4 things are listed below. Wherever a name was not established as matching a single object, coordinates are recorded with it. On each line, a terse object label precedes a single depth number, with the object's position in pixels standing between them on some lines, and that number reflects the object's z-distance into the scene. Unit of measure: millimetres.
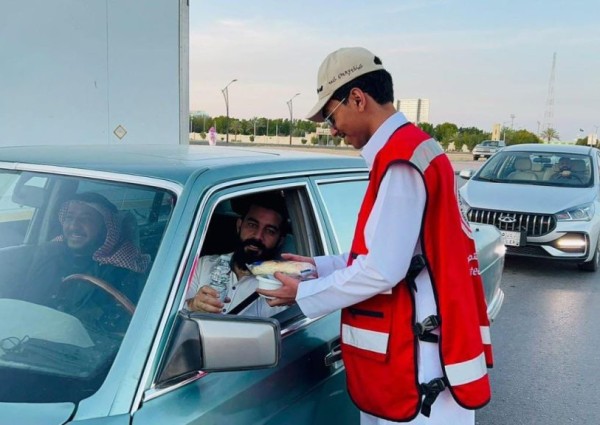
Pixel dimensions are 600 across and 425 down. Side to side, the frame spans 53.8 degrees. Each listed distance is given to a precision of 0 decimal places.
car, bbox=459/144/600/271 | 7355
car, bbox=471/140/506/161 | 43059
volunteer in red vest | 1801
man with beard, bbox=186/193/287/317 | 2332
